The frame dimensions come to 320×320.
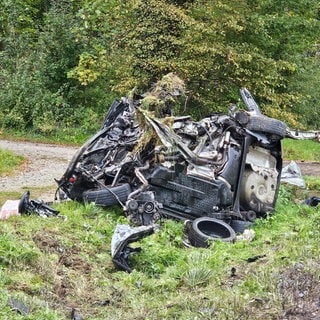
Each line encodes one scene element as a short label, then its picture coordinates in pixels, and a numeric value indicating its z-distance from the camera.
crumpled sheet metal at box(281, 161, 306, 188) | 12.12
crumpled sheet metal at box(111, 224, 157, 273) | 6.91
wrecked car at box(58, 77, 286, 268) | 9.19
